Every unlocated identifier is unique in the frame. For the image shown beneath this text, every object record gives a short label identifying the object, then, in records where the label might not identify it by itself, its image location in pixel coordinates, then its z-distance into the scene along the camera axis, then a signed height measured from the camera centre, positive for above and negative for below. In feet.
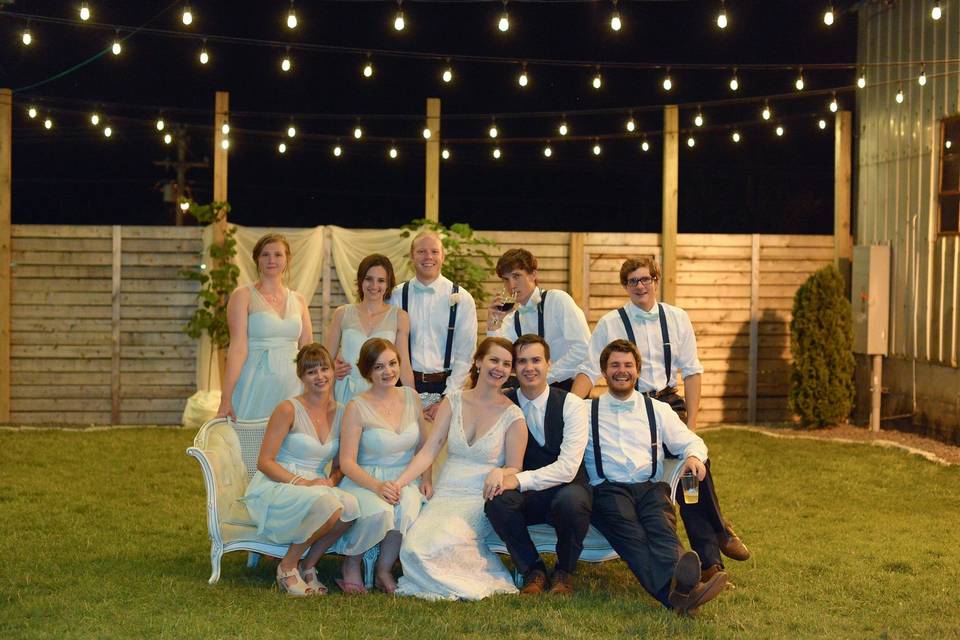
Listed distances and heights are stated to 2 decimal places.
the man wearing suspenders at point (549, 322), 20.79 -0.15
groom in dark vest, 17.69 -2.52
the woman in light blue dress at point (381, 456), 18.02 -2.25
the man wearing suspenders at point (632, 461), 17.48 -2.22
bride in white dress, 17.71 -2.64
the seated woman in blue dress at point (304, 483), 17.67 -2.64
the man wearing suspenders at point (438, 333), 20.75 -0.37
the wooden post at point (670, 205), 39.22 +3.59
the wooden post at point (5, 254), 37.65 +1.57
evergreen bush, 37.24 -1.07
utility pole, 64.13 +7.62
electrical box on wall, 37.55 +0.57
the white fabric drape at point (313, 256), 37.88 +1.69
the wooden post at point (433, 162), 38.88 +4.83
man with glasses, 19.88 -0.37
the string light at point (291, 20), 29.37 +7.09
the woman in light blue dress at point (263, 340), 20.39 -0.54
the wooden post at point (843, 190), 39.96 +4.27
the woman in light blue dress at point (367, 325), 20.16 -0.25
